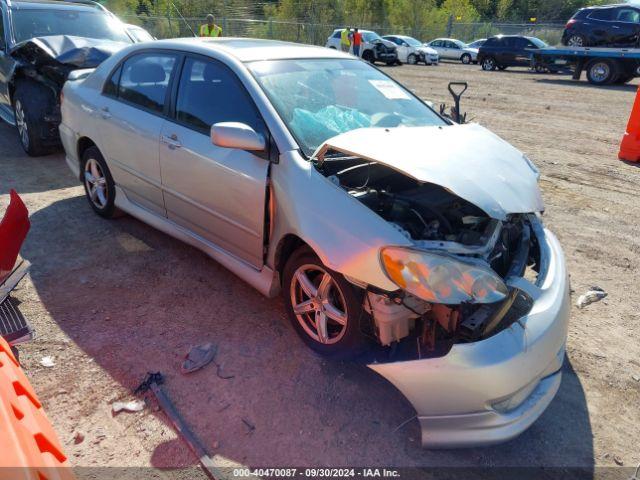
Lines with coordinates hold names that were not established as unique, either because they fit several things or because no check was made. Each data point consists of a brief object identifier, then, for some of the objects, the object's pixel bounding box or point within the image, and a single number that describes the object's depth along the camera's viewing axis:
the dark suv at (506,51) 22.25
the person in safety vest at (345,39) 20.48
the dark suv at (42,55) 6.26
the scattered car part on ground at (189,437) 2.19
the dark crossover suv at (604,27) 15.89
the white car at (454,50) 27.62
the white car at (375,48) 23.56
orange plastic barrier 1.46
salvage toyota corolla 2.19
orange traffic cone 6.97
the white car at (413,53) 25.08
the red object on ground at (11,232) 2.87
